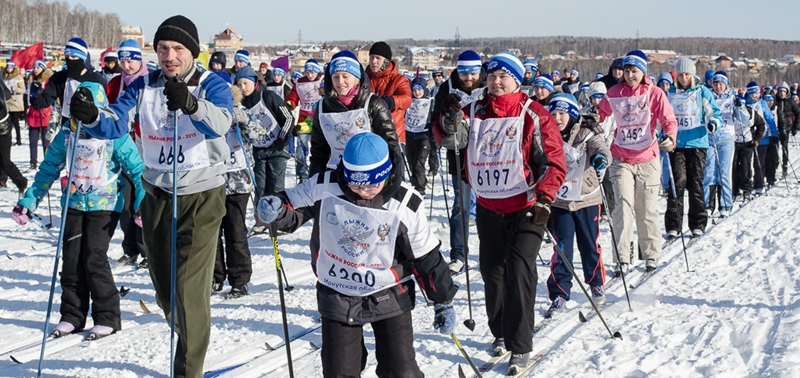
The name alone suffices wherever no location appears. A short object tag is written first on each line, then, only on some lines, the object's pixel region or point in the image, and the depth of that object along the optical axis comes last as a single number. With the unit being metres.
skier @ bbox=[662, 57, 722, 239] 9.80
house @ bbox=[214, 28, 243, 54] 125.04
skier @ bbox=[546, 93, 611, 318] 6.70
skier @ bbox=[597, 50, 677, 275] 8.02
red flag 21.50
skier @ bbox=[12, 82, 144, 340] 5.74
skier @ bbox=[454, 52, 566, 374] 5.01
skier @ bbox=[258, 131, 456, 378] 3.90
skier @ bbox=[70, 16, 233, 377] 4.47
